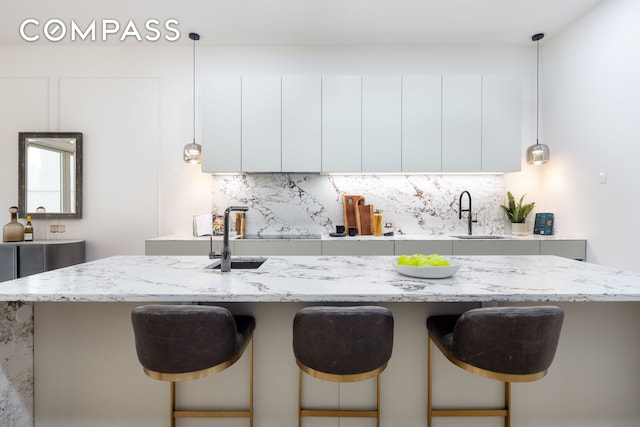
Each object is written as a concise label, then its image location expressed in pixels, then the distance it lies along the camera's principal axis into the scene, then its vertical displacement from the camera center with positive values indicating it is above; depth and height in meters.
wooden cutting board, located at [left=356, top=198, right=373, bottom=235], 3.55 -0.08
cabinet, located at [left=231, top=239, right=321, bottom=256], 3.10 -0.34
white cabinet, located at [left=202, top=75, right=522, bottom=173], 3.34 +0.92
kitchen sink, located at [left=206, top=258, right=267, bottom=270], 1.96 -0.31
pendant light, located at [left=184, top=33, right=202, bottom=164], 3.43 +0.62
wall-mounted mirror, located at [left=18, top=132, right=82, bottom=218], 3.63 +0.40
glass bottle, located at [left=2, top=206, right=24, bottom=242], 3.36 -0.20
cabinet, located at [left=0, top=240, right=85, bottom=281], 3.19 -0.47
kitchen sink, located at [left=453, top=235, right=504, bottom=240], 3.27 -0.27
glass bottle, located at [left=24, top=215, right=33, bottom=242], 3.48 -0.23
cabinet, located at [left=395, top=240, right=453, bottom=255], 3.13 -0.34
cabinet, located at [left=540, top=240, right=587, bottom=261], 3.06 -0.34
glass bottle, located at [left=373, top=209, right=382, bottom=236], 3.54 -0.15
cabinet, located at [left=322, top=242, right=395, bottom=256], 3.12 -0.34
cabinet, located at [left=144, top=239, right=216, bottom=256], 3.10 -0.34
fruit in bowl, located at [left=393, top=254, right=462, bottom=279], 1.49 -0.26
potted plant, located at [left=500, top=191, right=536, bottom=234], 3.56 -0.02
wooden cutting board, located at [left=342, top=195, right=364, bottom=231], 3.61 +0.01
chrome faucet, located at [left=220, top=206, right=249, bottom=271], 1.65 -0.20
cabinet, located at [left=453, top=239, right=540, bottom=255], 3.09 -0.33
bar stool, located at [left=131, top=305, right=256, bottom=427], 1.16 -0.46
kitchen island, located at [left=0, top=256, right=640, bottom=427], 1.57 -0.77
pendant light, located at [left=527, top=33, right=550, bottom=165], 3.42 +0.62
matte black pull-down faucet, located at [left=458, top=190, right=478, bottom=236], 3.48 -0.02
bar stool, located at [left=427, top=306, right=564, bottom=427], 1.14 -0.46
